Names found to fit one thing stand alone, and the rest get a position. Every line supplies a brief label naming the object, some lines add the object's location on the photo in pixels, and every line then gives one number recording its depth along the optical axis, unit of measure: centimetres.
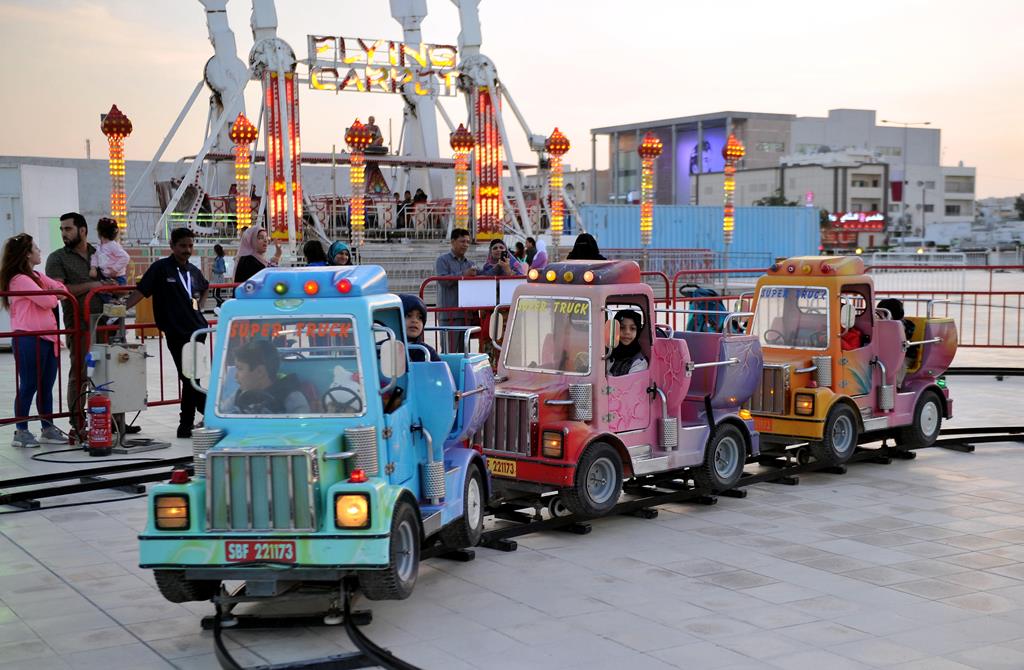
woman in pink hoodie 1167
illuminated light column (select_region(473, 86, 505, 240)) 3791
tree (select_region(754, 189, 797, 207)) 9544
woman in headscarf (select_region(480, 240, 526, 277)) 1384
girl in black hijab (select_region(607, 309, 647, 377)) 910
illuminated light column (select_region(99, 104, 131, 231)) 3005
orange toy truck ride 1074
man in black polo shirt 1135
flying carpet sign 3669
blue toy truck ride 608
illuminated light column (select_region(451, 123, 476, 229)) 3796
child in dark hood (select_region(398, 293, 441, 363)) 810
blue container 5850
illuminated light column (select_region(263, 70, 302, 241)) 3397
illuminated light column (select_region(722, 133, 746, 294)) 3869
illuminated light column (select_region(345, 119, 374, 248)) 3600
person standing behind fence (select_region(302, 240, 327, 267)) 990
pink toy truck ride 859
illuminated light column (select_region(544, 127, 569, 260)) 3900
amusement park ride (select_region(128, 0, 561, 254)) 3422
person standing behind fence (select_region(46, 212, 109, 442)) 1188
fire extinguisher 1129
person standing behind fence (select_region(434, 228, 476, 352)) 1395
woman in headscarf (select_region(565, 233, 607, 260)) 1162
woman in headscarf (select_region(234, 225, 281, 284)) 1237
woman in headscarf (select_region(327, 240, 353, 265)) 966
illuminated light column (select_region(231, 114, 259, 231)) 3319
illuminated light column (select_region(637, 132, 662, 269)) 3891
